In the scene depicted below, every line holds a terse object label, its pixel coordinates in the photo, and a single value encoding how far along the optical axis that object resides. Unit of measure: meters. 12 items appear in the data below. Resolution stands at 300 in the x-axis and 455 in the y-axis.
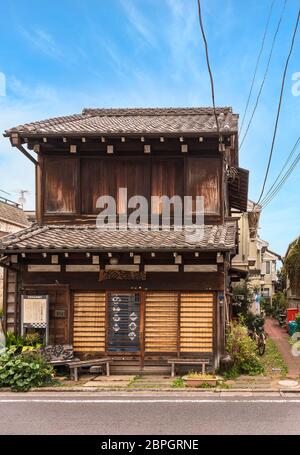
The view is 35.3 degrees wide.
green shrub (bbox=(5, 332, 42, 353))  13.59
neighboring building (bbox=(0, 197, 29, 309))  36.66
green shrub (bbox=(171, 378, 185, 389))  12.00
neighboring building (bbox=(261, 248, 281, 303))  63.94
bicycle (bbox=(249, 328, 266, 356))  17.11
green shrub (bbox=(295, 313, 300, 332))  23.38
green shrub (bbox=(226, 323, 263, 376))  13.35
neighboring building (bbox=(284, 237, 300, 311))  30.07
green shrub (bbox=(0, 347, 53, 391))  11.96
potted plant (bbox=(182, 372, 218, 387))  12.01
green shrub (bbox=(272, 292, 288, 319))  42.22
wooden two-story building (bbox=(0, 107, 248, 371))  13.76
